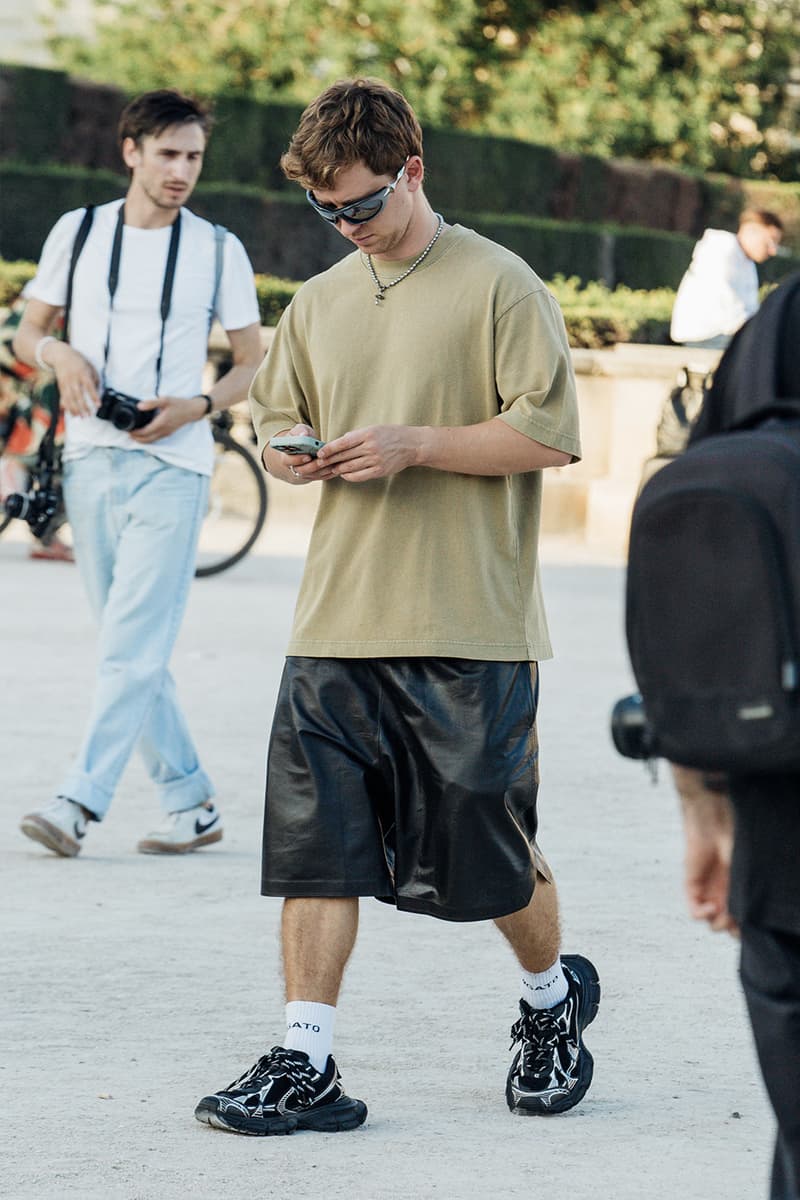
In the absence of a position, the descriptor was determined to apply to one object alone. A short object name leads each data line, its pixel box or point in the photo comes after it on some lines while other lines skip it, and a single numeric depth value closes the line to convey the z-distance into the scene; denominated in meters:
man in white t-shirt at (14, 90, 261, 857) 11.61
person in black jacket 4.72
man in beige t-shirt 7.65
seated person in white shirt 23.81
